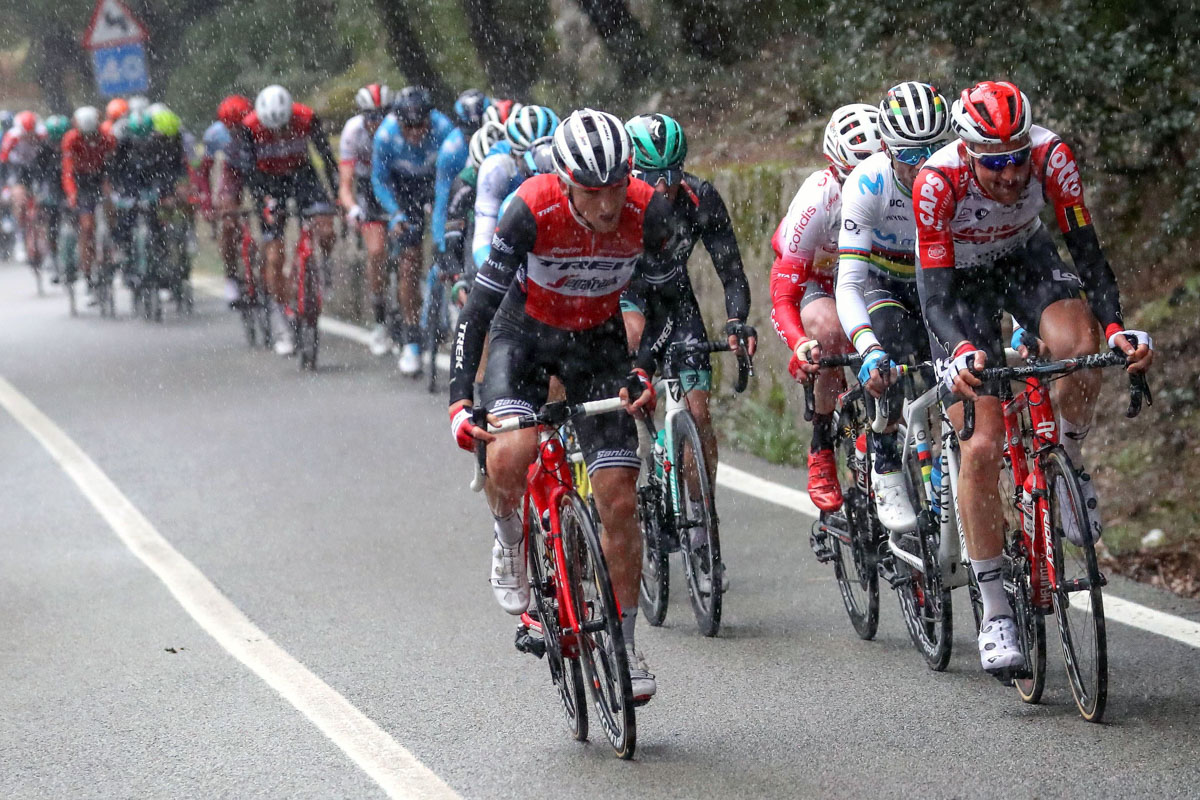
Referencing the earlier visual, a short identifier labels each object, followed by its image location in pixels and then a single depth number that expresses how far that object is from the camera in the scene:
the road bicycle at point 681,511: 13.14
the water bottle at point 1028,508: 10.65
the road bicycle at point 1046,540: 10.09
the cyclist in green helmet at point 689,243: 13.84
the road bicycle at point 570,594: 10.16
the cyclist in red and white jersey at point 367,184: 27.19
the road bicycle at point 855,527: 12.88
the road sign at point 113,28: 43.72
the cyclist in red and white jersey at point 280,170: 28.80
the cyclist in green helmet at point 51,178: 43.81
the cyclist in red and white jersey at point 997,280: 10.71
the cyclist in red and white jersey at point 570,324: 10.62
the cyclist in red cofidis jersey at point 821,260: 13.45
